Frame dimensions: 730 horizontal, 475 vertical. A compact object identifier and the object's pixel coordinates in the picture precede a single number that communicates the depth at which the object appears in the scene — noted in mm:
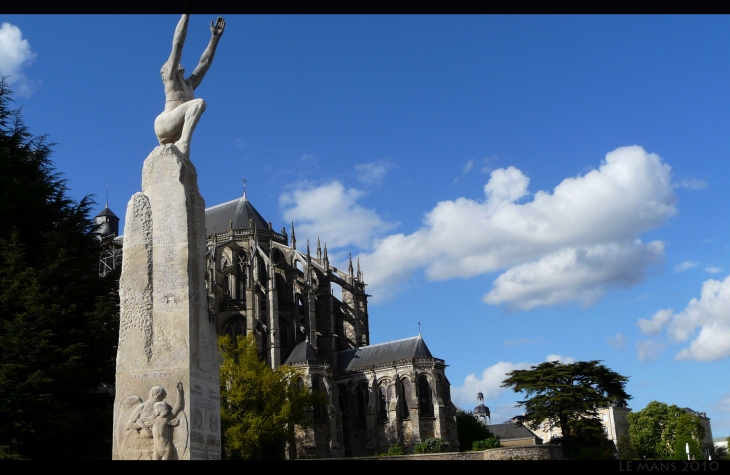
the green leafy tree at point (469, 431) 60875
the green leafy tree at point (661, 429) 73562
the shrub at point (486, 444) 51500
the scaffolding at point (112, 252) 50984
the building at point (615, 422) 95500
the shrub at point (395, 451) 51688
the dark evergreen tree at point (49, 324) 16812
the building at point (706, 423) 110450
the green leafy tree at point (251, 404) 40625
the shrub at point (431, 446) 51497
